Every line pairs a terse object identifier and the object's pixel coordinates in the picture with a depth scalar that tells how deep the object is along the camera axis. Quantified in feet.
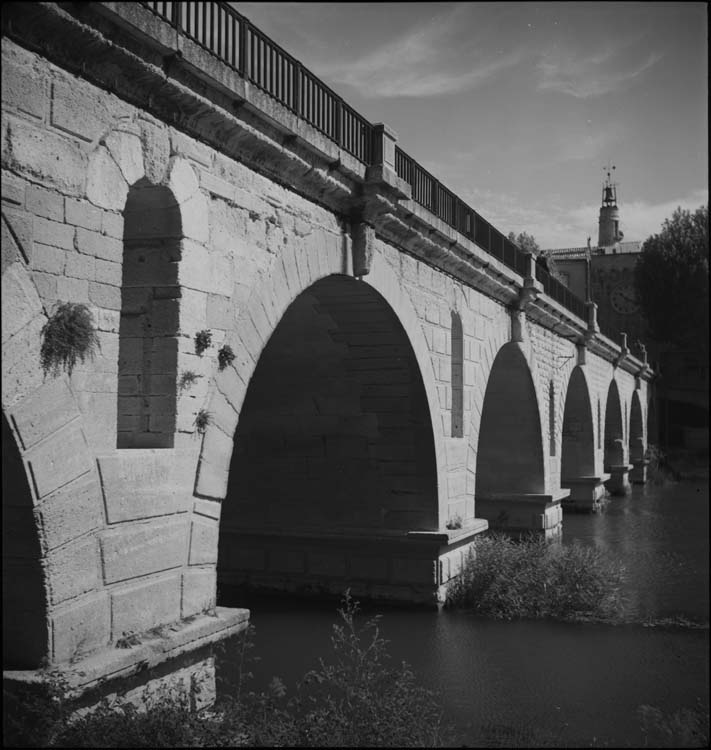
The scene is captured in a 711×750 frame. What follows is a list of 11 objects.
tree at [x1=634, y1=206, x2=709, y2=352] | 109.50
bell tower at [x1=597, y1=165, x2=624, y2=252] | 181.68
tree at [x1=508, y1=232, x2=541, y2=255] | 131.71
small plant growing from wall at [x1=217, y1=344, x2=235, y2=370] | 21.15
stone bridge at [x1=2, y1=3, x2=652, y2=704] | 15.99
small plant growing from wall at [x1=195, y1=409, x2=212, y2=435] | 20.24
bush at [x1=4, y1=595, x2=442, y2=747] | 15.60
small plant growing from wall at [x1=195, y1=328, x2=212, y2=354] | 20.18
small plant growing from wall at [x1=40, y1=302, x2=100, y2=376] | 16.02
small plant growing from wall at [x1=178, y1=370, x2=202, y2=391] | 19.60
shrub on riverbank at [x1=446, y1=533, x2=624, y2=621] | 34.94
